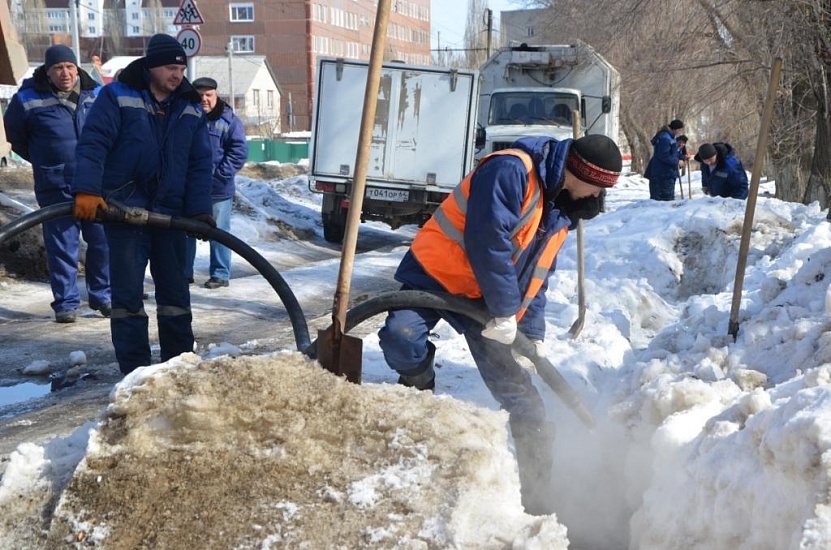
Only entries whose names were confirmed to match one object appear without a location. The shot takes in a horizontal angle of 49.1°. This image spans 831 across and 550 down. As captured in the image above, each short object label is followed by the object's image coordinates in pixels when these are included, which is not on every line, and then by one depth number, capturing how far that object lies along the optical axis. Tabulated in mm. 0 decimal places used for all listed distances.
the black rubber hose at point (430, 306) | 3636
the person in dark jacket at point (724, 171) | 13031
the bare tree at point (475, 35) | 62500
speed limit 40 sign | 11553
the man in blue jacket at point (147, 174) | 4883
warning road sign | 11859
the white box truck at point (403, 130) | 12789
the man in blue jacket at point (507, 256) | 3576
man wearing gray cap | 8594
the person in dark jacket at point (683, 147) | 16631
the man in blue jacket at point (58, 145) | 6941
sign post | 11562
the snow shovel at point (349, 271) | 3367
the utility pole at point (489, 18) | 44647
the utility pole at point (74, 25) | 27875
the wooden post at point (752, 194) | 5016
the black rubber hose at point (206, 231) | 4730
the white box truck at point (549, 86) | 16469
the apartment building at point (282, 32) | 70438
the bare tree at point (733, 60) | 11930
